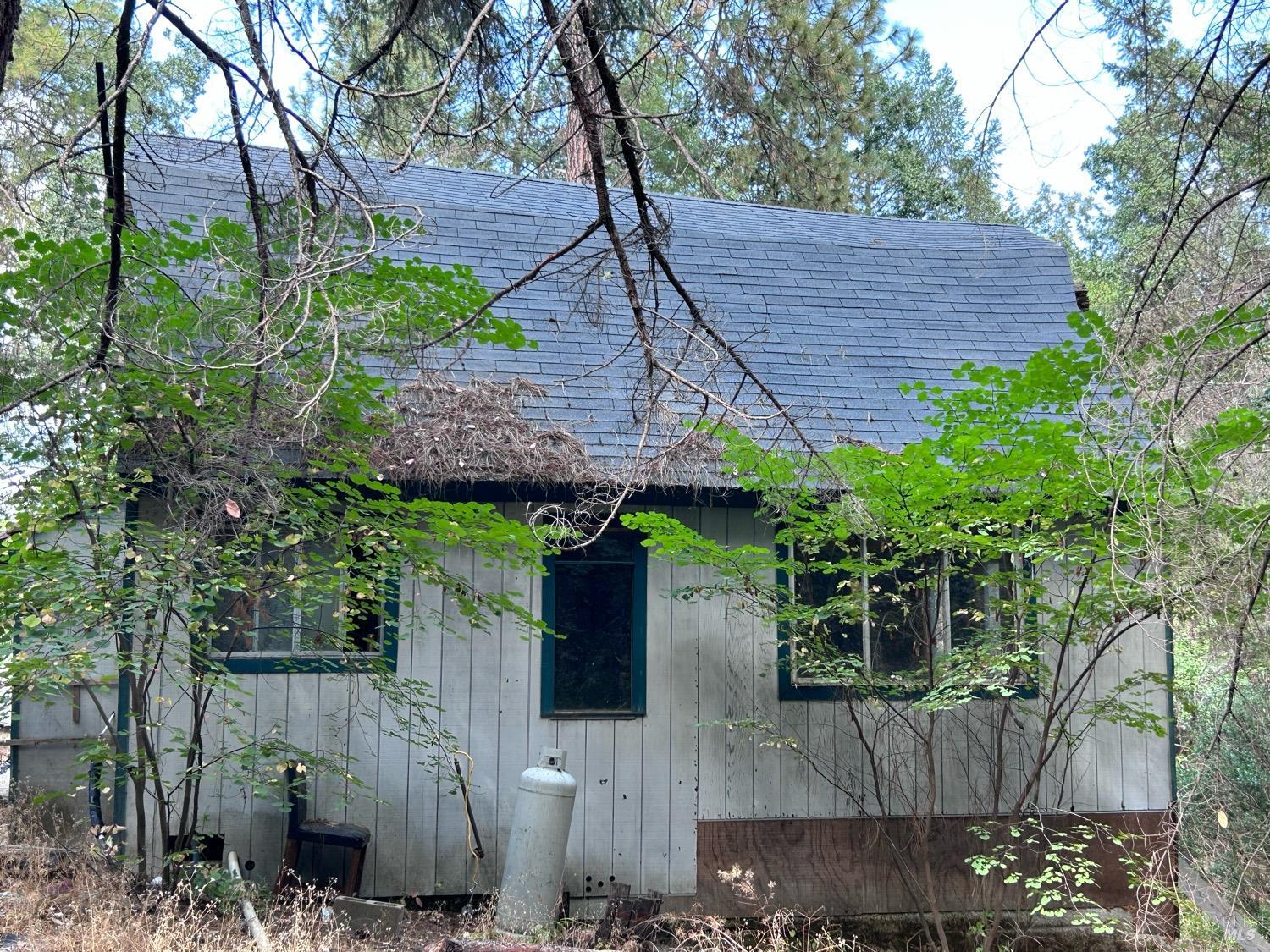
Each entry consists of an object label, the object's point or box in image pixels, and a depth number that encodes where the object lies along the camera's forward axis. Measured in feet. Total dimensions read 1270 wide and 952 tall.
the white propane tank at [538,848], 21.71
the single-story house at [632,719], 23.29
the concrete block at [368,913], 19.89
